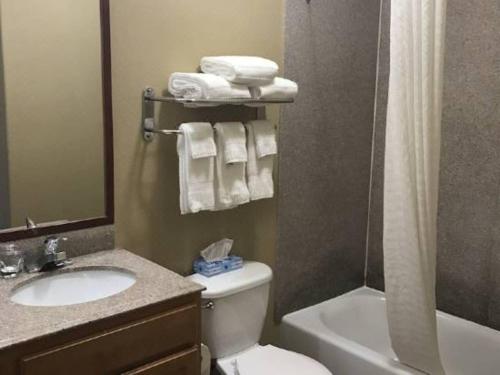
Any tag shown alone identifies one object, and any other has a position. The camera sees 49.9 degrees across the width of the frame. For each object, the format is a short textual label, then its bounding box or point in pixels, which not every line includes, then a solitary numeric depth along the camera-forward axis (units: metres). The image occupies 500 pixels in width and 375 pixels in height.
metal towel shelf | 1.98
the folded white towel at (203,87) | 1.92
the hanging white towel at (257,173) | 2.17
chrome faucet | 1.75
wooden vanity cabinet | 1.32
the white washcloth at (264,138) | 2.18
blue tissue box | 2.20
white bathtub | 2.32
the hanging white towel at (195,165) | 1.96
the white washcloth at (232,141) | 2.05
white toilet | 2.08
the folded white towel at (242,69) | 1.96
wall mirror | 1.70
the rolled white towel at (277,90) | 2.08
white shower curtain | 1.85
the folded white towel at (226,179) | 2.05
